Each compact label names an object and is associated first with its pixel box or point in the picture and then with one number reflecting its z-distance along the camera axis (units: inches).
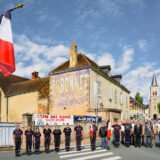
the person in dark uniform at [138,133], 488.4
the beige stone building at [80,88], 879.1
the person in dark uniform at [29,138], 408.2
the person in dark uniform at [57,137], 432.6
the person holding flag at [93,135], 438.1
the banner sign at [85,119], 658.2
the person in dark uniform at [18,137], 395.5
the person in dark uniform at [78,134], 449.4
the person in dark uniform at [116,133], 472.7
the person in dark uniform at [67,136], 442.2
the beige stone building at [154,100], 4042.8
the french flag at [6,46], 328.2
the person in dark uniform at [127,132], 491.5
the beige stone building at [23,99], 1026.1
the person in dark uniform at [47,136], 426.3
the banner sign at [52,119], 525.8
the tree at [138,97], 2591.0
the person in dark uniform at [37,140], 423.5
